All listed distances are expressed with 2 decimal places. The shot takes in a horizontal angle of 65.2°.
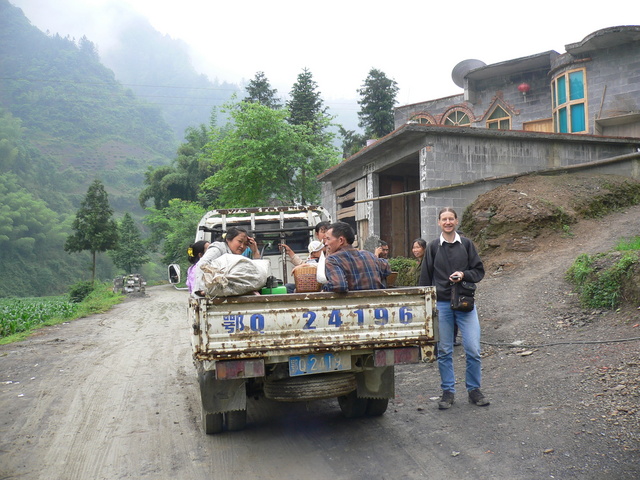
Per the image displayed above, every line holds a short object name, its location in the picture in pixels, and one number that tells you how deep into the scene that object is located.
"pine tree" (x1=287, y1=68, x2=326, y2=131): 33.62
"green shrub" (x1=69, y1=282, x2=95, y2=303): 31.81
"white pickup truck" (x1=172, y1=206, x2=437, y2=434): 3.83
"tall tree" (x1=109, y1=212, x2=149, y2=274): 48.41
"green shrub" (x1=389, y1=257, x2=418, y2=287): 11.27
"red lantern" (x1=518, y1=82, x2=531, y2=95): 22.75
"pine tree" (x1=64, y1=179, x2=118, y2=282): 34.62
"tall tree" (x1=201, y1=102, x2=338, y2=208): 23.38
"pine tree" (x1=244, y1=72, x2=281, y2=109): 42.56
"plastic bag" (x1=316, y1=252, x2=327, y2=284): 4.18
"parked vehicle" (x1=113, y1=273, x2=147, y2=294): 28.20
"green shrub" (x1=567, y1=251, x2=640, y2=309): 6.59
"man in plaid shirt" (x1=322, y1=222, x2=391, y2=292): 4.18
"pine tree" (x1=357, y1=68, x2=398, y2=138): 33.09
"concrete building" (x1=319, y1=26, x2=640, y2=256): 12.08
